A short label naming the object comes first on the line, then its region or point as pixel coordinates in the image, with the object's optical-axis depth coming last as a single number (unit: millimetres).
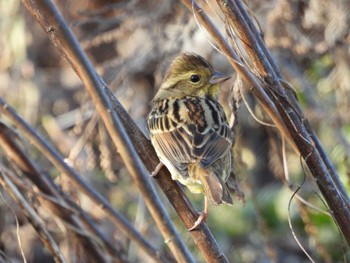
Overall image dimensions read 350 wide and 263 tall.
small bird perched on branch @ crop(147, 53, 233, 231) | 5613
